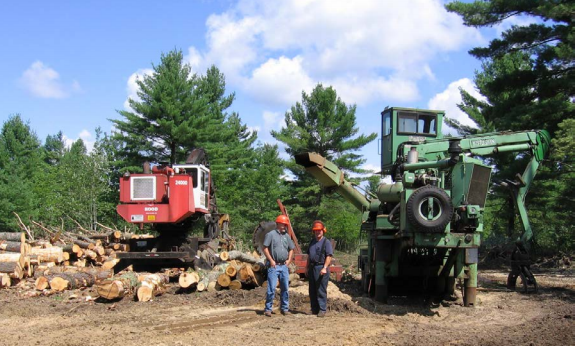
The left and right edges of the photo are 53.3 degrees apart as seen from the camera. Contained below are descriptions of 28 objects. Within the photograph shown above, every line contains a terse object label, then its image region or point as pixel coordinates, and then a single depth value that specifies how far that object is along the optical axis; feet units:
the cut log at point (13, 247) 50.90
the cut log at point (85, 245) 59.06
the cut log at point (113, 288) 37.60
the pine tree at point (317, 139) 113.70
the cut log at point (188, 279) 40.87
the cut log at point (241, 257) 54.13
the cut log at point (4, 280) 45.44
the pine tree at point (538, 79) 55.43
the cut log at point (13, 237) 57.01
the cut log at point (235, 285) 41.86
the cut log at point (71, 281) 43.60
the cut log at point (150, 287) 38.78
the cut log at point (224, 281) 41.55
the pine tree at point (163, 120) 98.22
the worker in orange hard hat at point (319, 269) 32.14
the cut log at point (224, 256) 54.49
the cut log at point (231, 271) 42.06
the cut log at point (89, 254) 58.18
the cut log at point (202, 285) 41.51
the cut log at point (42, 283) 43.55
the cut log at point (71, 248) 57.29
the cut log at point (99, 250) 59.06
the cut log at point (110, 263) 54.39
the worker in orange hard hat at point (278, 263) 32.58
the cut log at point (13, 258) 47.44
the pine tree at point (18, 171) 131.95
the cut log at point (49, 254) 54.19
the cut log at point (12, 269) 46.09
